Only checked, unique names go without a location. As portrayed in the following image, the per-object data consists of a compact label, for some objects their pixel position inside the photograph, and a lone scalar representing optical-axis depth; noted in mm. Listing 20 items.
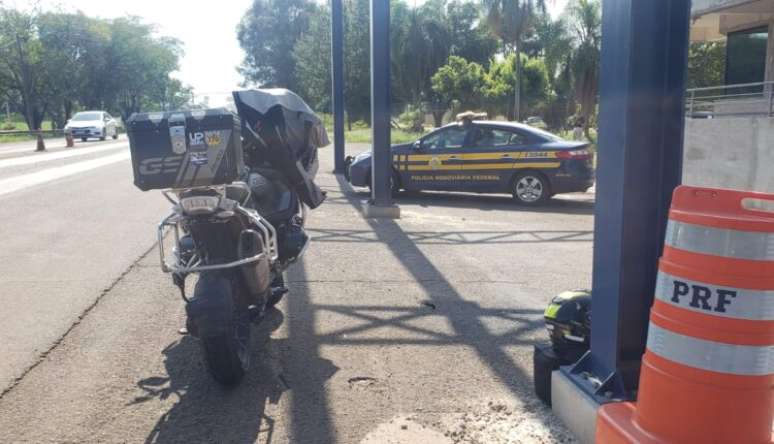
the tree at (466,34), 56438
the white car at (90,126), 36312
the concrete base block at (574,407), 3271
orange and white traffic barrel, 2373
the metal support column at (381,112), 10789
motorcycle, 3930
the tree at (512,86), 42469
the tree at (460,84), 42188
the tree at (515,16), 34938
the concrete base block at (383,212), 10805
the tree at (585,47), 38072
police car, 12391
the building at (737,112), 14031
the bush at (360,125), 51672
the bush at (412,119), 46562
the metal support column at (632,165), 3146
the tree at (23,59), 54281
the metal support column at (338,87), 17641
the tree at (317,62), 42562
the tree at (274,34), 71938
